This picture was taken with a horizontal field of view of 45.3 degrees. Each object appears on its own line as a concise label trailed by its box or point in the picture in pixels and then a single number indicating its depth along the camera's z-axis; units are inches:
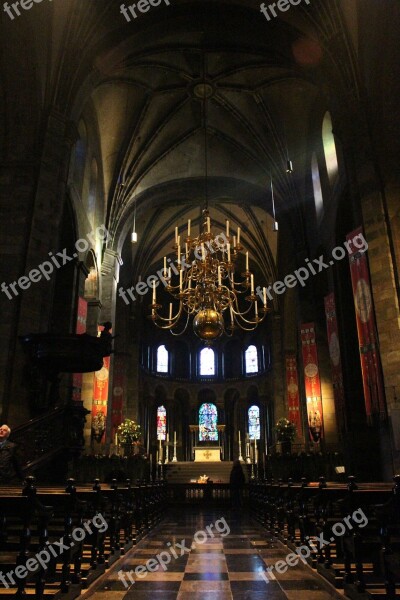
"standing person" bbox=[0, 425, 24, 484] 265.0
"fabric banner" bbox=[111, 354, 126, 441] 869.8
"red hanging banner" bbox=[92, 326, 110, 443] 657.0
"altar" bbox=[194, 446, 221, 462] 956.0
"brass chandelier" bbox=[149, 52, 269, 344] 390.3
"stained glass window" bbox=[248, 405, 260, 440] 1291.8
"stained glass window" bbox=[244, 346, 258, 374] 1339.8
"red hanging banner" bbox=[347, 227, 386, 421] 405.1
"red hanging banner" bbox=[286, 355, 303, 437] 865.5
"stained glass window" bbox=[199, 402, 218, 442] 1327.5
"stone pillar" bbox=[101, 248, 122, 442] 754.8
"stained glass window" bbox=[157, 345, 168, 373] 1348.2
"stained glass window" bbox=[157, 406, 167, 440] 1286.9
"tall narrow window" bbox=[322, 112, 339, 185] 639.8
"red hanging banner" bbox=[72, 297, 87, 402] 592.7
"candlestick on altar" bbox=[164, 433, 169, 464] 1113.9
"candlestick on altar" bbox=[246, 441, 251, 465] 1010.2
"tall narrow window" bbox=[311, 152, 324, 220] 712.4
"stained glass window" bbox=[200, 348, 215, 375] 1387.8
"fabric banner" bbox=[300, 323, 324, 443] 677.3
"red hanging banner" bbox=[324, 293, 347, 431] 569.3
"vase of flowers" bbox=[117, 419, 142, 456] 740.6
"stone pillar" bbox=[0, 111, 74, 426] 403.2
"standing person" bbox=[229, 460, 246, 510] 587.5
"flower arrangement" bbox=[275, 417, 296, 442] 738.2
